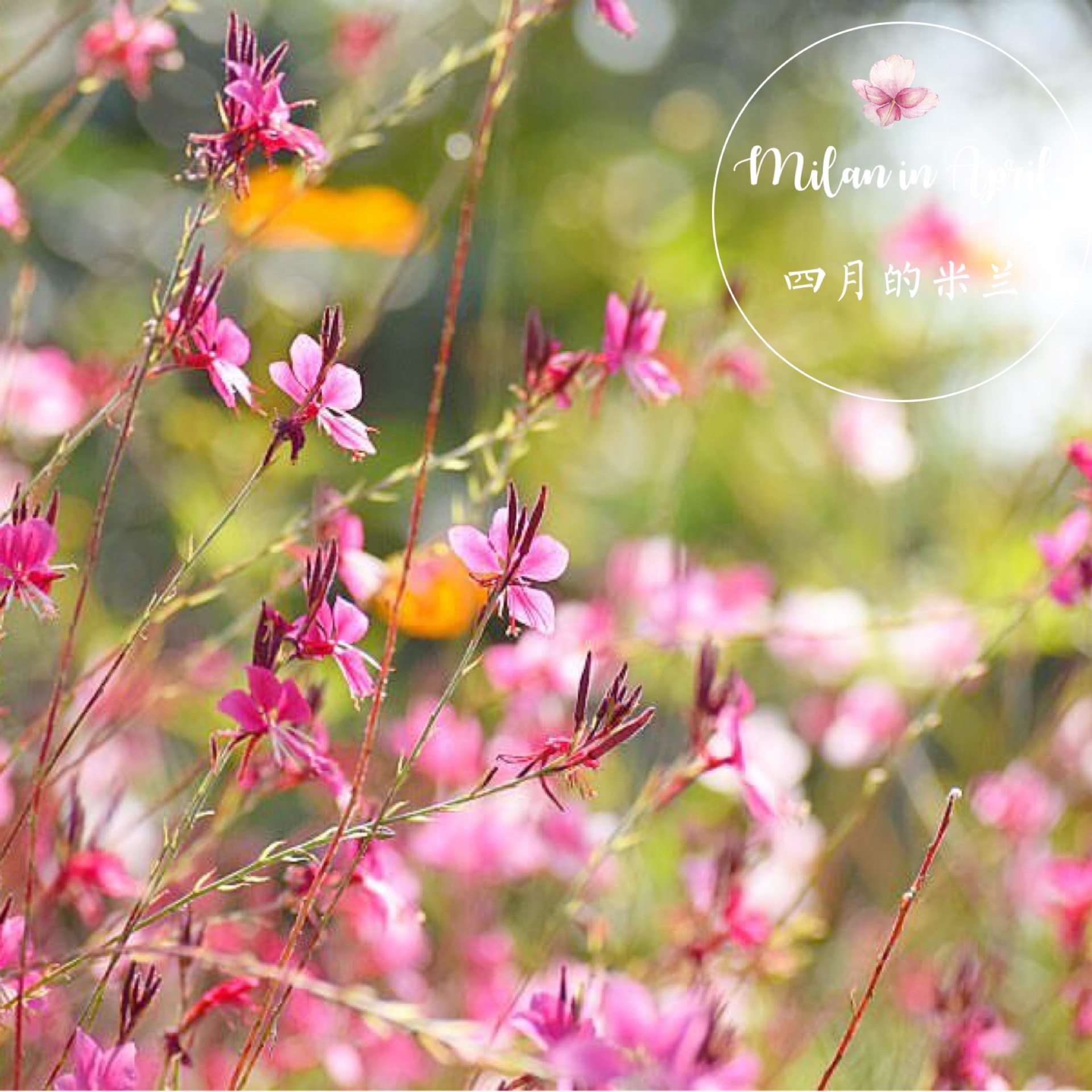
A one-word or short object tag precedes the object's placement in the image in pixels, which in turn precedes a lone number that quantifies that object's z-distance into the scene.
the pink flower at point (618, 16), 1.61
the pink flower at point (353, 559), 1.64
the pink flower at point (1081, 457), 1.66
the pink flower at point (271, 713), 1.54
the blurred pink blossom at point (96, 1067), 1.52
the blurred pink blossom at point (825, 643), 2.86
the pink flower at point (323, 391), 1.55
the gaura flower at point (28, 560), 1.55
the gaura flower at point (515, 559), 1.54
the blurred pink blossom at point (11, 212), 1.62
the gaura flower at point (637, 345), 1.64
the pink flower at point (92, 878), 1.66
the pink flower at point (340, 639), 1.55
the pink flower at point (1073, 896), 1.80
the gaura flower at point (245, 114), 1.55
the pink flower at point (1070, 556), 1.69
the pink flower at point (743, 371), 1.85
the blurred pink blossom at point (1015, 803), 2.01
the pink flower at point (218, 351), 1.56
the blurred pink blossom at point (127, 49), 1.74
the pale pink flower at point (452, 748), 1.95
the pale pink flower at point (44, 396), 2.36
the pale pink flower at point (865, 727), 2.57
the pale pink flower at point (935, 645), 2.46
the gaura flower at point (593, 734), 1.52
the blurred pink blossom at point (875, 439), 3.27
